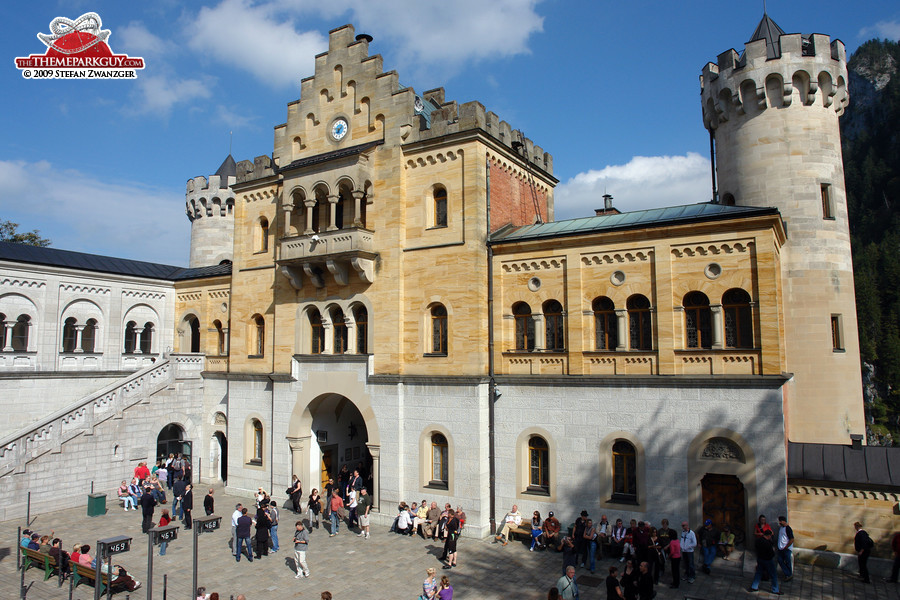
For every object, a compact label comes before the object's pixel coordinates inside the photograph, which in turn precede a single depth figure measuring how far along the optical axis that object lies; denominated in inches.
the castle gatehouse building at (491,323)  741.3
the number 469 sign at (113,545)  540.7
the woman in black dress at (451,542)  716.4
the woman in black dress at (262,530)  761.6
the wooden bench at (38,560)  681.6
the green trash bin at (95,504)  948.6
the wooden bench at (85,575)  638.5
